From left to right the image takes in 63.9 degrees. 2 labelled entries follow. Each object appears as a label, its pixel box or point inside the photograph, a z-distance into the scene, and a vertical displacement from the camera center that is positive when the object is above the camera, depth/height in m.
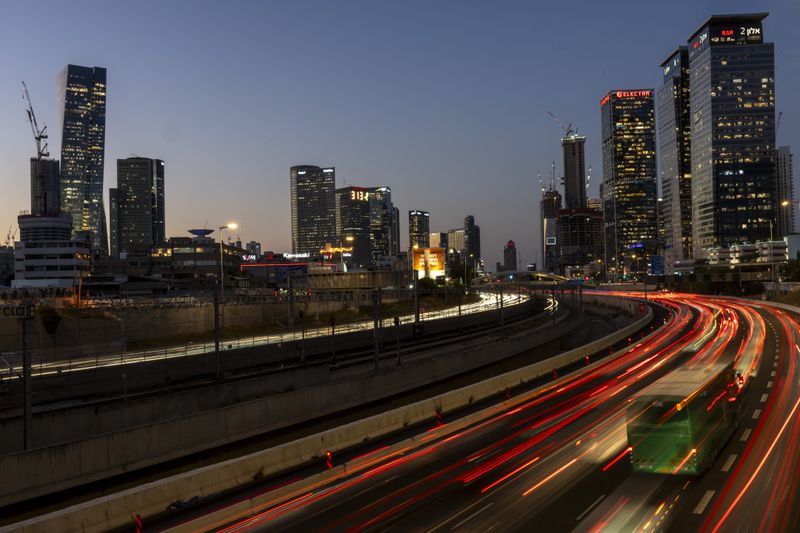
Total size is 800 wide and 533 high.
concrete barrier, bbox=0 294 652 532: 15.91 -6.18
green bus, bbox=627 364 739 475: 18.27 -4.83
